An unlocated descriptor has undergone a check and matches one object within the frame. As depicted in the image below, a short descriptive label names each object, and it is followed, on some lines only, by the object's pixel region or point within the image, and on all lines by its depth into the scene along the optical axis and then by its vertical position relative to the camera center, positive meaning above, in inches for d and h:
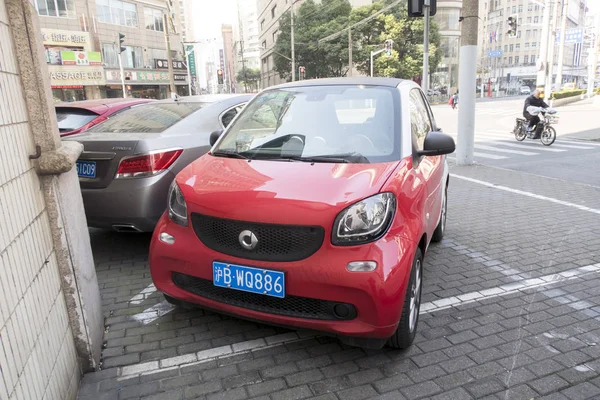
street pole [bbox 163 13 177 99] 1263.5 +103.9
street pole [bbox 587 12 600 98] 1365.7 +35.8
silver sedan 155.0 -25.3
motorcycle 498.9 -57.5
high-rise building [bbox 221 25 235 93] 6141.7 +641.5
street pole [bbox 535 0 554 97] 951.0 +51.0
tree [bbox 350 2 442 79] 1718.8 +172.0
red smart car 96.6 -31.2
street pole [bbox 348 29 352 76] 1661.9 +118.8
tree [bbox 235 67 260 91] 4069.6 +137.4
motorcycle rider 521.7 -32.0
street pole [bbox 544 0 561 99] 1064.8 +46.3
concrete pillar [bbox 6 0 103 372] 89.4 -17.1
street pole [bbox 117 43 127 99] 1329.4 +74.1
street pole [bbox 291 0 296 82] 1757.4 +124.0
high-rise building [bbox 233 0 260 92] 5964.6 +995.0
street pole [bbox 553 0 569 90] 1241.4 +94.0
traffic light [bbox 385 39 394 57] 1463.8 +120.7
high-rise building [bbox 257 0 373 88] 2783.2 +455.3
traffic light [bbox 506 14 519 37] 923.4 +109.5
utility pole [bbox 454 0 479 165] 347.9 +8.5
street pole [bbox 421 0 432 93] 339.0 +37.2
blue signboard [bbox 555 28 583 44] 1374.3 +118.9
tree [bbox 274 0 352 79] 1830.7 +217.0
